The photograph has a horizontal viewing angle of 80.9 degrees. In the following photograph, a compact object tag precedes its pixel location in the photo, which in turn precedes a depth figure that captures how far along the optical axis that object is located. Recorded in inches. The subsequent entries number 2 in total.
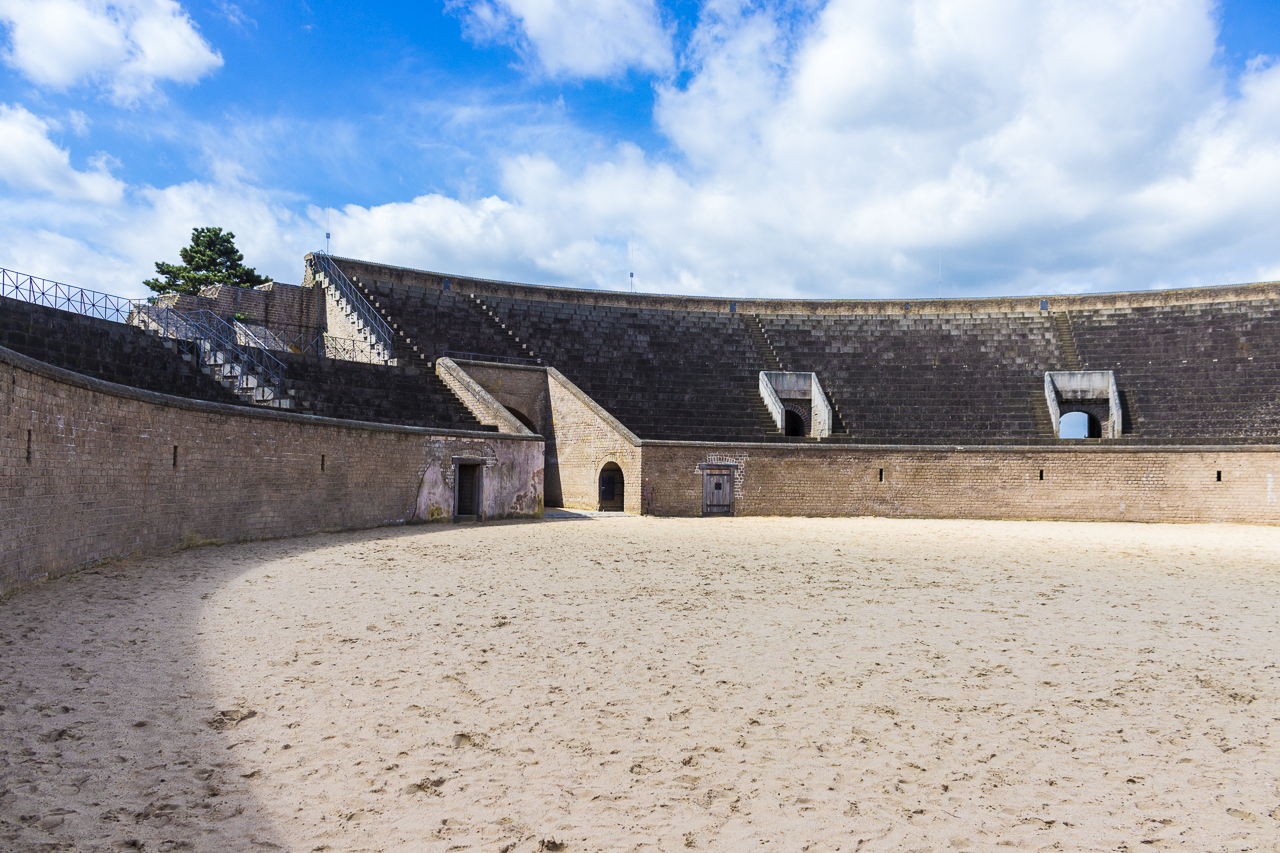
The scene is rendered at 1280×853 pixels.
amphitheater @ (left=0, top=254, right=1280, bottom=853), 155.3
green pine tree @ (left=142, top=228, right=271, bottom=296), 1368.1
